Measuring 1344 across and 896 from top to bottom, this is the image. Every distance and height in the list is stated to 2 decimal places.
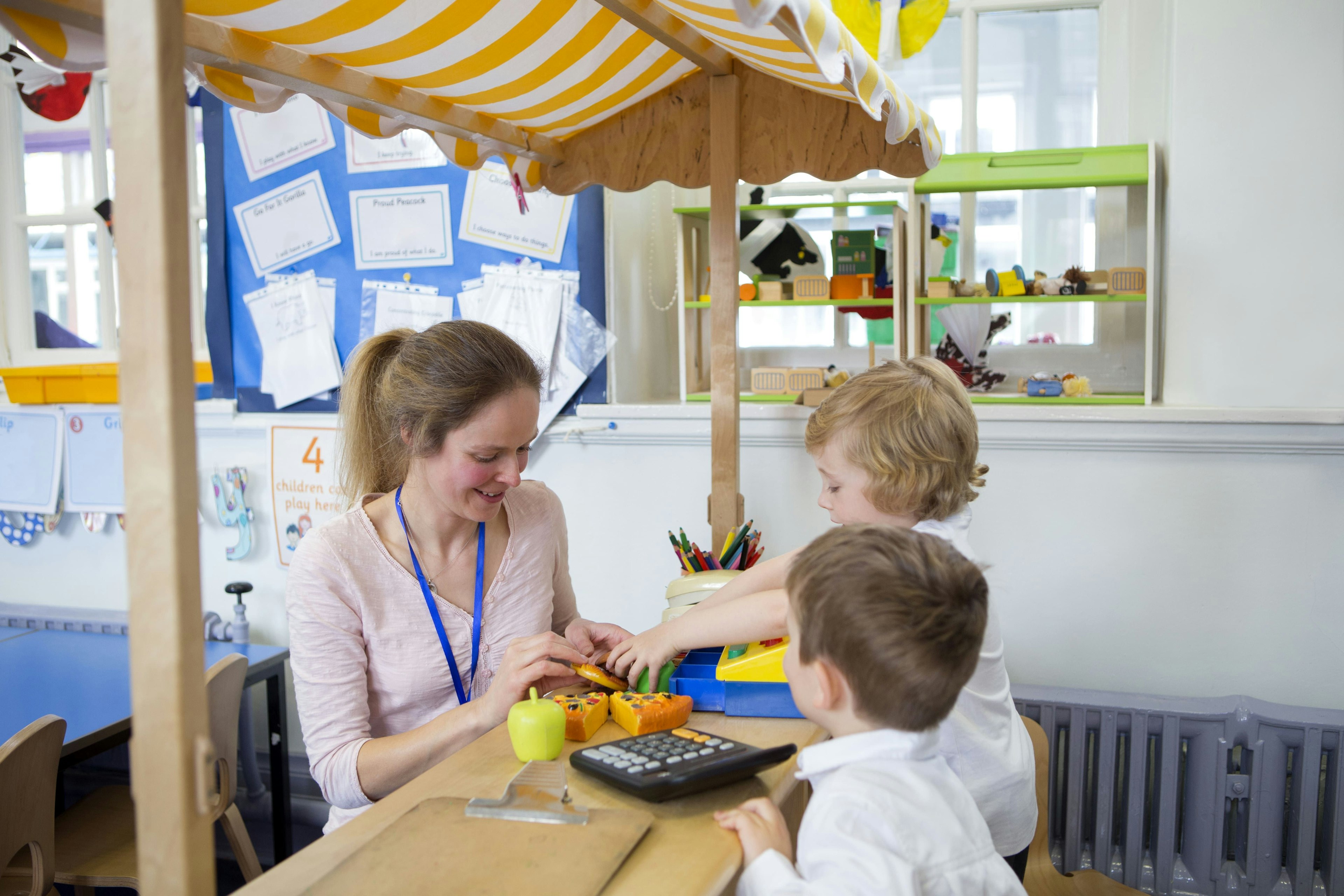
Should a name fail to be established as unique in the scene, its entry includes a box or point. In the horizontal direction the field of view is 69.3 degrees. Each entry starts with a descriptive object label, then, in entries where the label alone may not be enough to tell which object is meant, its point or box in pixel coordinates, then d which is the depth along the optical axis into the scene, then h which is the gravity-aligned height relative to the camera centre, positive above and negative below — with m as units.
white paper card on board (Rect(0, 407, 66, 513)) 3.15 -0.27
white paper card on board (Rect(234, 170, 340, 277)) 2.81 +0.43
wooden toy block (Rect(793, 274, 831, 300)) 2.35 +0.20
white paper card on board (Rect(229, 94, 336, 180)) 2.79 +0.69
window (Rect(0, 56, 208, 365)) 3.25 +0.45
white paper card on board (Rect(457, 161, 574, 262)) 2.58 +0.41
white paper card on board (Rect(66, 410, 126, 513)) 3.09 -0.29
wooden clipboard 0.82 -0.43
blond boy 1.24 -0.19
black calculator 1.00 -0.42
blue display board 2.56 +0.32
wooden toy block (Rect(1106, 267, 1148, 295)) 2.17 +0.20
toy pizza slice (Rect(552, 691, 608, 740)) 1.19 -0.42
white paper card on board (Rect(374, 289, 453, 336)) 2.71 +0.17
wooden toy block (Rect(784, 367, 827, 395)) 2.40 -0.02
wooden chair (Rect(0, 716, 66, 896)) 1.67 -0.76
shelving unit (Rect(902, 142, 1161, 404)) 2.17 +0.43
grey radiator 1.97 -0.88
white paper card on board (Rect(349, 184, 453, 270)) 2.69 +0.41
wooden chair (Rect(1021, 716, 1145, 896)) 1.69 -0.88
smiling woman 1.30 -0.31
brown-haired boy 0.87 -0.33
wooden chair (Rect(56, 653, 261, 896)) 2.03 -1.03
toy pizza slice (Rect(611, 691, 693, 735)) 1.21 -0.43
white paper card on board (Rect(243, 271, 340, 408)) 2.83 +0.09
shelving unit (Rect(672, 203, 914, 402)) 2.30 +0.21
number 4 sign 2.85 -0.32
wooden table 0.86 -0.45
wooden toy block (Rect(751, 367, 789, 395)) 2.44 -0.02
